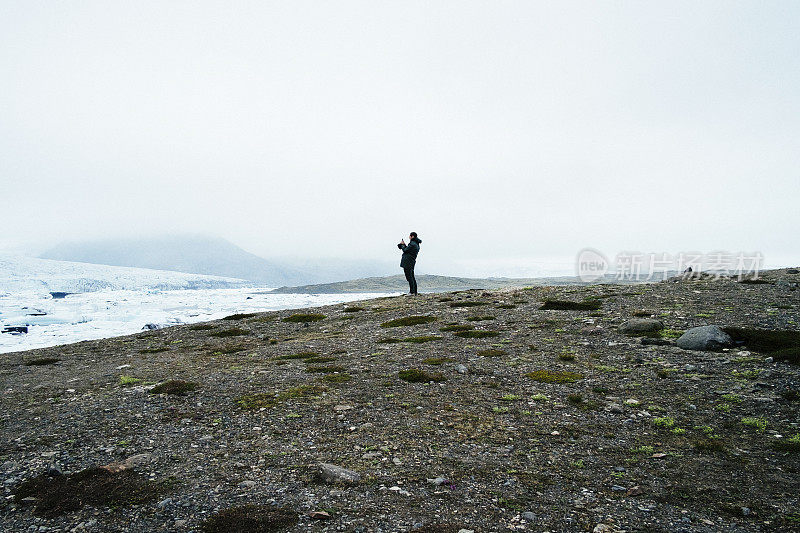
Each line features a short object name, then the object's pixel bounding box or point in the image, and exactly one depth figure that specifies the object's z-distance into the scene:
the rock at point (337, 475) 6.96
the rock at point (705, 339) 13.55
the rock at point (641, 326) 16.47
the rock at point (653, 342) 14.66
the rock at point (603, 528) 5.42
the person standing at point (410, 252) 32.69
